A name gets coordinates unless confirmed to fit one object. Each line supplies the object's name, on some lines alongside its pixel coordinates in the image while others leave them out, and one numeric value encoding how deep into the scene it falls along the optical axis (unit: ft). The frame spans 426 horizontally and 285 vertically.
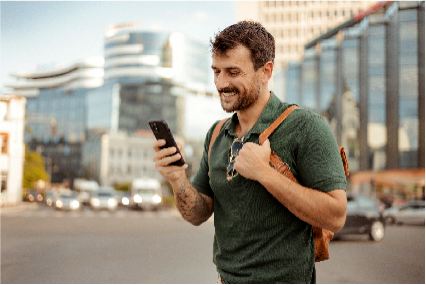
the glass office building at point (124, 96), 346.54
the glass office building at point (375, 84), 130.93
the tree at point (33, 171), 245.24
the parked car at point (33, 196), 180.55
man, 5.36
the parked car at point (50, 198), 155.63
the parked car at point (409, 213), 71.06
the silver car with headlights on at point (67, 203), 114.73
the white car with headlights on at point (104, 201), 120.16
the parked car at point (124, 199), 146.65
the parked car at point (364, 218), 46.34
